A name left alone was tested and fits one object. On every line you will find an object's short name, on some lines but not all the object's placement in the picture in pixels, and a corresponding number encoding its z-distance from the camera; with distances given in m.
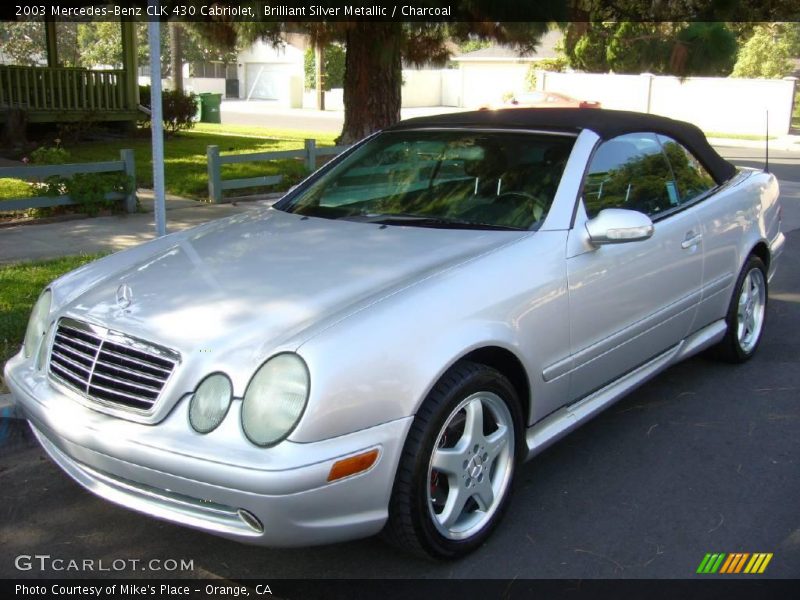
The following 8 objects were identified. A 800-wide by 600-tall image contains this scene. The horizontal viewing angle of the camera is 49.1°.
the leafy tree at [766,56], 35.53
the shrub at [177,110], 20.02
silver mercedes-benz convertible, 2.81
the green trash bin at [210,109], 28.64
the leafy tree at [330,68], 48.36
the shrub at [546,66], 38.19
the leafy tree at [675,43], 11.39
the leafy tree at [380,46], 10.27
